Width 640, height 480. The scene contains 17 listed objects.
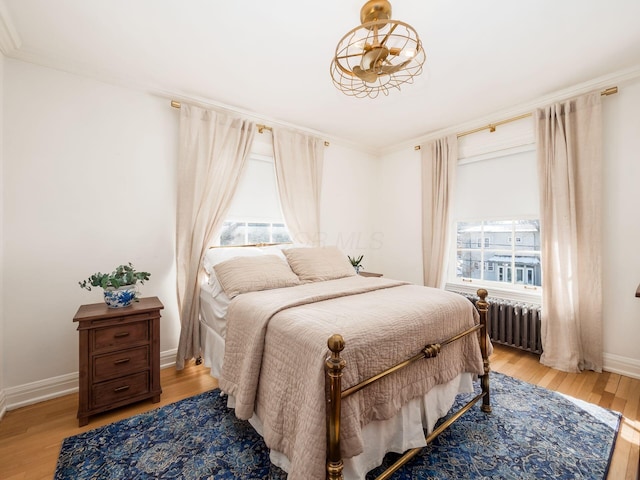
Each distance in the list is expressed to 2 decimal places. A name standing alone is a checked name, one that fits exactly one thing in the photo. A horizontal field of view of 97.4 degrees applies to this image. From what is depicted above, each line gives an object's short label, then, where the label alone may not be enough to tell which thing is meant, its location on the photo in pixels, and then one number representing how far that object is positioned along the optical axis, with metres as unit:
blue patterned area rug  1.42
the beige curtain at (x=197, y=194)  2.58
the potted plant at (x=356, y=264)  3.64
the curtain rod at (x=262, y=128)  3.11
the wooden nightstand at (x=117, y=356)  1.82
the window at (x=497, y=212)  2.97
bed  1.12
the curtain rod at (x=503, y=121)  2.37
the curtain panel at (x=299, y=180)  3.29
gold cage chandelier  1.46
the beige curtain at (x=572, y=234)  2.44
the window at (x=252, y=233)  3.03
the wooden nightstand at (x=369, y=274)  3.50
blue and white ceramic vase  2.01
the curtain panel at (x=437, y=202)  3.42
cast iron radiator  2.76
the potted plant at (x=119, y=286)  2.00
